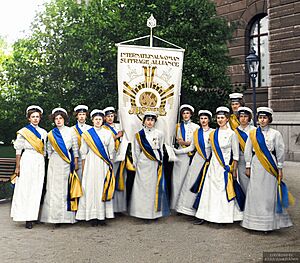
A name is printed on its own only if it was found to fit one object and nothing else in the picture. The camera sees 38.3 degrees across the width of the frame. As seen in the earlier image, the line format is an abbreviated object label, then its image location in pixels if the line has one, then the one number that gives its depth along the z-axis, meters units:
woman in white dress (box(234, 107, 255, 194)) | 6.50
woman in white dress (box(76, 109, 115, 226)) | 6.44
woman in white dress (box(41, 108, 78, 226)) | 6.37
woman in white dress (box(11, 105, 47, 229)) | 6.30
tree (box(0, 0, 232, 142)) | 9.10
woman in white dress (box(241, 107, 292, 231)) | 5.95
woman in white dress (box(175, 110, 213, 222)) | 6.73
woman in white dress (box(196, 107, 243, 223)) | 6.31
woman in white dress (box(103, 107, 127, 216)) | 7.11
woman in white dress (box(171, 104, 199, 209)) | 7.25
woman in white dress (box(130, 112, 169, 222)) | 6.74
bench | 8.77
